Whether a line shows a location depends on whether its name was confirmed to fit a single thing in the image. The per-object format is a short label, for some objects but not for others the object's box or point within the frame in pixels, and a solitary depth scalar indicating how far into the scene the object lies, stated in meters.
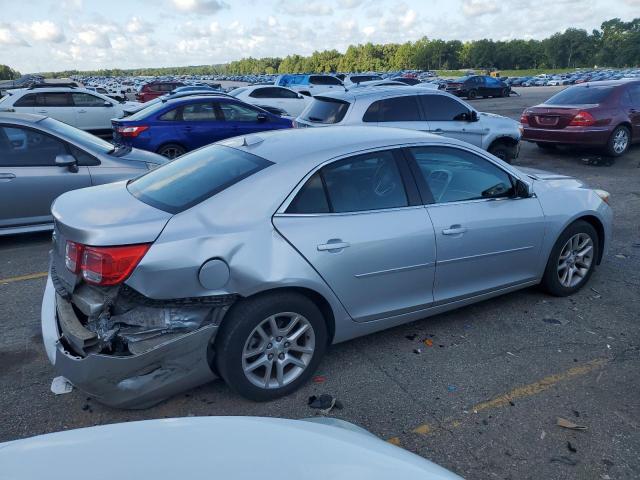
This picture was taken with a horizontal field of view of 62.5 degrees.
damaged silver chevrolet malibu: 2.85
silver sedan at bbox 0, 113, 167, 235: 6.02
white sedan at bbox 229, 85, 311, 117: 17.92
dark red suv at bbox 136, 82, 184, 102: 26.97
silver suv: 8.41
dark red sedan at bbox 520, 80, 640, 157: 10.68
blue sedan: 10.13
